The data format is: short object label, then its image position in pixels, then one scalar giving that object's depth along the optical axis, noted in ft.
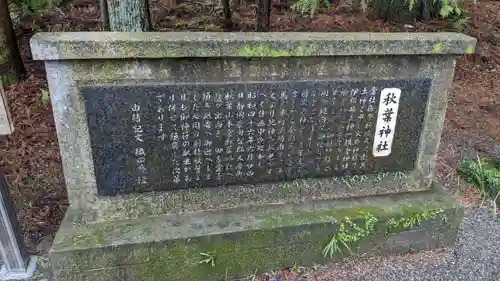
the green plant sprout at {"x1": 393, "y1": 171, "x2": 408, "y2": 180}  10.53
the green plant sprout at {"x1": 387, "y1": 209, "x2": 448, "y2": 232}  9.96
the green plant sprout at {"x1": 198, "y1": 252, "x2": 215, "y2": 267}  9.13
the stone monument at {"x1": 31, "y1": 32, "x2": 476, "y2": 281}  8.24
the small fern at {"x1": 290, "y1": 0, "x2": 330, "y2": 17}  16.26
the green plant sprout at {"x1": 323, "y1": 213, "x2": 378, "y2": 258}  9.68
